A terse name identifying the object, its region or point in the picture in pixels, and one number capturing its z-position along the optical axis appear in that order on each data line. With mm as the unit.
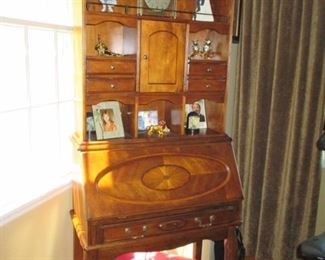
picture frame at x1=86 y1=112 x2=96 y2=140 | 1915
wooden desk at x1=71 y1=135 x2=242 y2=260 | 1617
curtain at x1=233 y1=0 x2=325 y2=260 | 2230
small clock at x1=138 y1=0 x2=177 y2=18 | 1846
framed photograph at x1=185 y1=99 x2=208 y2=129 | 2182
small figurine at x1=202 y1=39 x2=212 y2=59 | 2116
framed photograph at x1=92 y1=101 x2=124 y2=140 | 1830
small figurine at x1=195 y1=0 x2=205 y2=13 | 2031
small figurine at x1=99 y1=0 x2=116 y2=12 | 1779
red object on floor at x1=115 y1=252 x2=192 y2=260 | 2133
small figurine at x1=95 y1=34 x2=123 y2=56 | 1843
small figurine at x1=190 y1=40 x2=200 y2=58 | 2090
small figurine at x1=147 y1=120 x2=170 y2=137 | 1954
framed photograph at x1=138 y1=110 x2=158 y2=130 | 2070
